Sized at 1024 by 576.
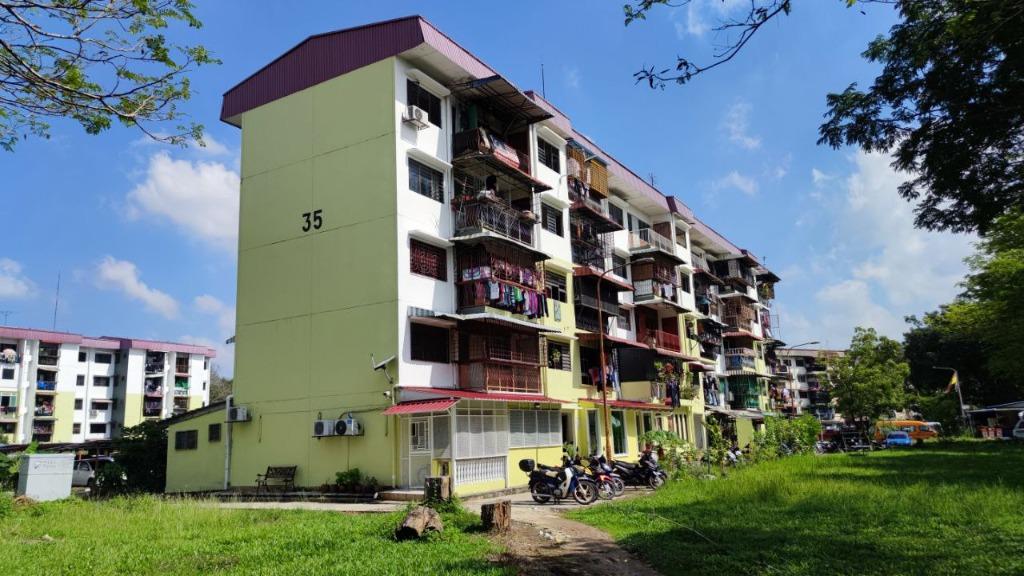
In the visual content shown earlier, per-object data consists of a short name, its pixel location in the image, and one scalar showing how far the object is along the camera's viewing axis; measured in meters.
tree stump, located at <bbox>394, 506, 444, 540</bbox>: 10.62
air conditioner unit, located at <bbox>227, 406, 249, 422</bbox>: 23.11
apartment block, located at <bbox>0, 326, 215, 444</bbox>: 61.53
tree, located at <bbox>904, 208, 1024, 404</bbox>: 25.97
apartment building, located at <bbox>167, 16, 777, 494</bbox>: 21.16
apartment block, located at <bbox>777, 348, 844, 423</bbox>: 99.06
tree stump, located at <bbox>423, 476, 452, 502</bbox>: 13.38
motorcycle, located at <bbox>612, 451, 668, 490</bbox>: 21.38
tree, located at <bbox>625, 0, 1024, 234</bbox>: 8.77
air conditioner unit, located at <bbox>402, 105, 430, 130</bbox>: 22.42
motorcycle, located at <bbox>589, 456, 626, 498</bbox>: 18.75
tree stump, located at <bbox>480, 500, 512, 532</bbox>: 11.47
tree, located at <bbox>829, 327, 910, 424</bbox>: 47.12
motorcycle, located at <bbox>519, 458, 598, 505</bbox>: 17.39
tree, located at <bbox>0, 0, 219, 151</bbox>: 6.78
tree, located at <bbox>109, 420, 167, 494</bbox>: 26.44
